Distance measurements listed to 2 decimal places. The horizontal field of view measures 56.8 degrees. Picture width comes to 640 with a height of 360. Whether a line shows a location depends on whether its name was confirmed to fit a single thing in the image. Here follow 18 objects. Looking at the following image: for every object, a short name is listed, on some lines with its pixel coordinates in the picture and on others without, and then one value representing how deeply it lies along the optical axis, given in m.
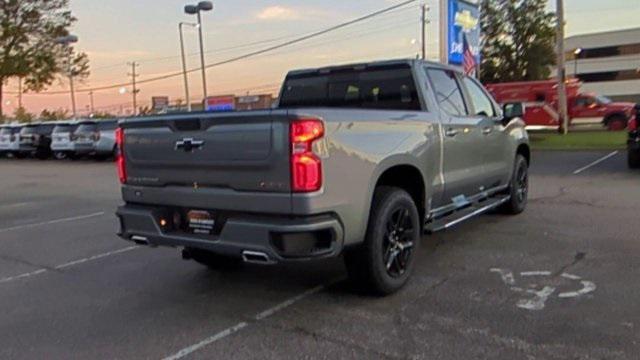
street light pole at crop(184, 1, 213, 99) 28.48
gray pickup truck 4.16
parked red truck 30.66
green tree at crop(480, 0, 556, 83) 38.69
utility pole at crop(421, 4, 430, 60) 53.01
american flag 17.14
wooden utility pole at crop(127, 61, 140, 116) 76.88
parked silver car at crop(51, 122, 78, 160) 24.69
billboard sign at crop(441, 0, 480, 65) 16.27
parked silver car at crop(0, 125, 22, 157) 28.91
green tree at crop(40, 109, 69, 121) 58.06
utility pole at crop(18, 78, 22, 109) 43.00
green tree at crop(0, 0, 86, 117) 40.22
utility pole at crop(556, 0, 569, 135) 26.17
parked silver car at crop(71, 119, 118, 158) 23.33
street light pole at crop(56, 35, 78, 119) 33.01
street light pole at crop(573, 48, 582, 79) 69.75
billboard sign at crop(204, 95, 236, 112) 49.54
